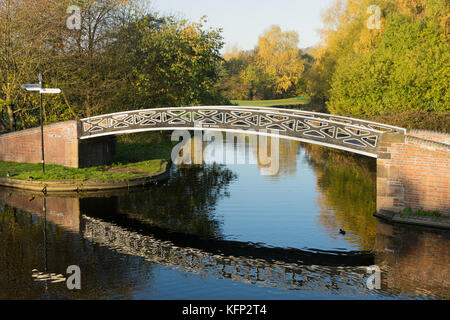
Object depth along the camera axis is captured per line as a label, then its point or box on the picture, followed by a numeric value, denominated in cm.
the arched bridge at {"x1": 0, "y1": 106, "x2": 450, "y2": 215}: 1931
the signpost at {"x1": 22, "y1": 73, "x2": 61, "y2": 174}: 2523
